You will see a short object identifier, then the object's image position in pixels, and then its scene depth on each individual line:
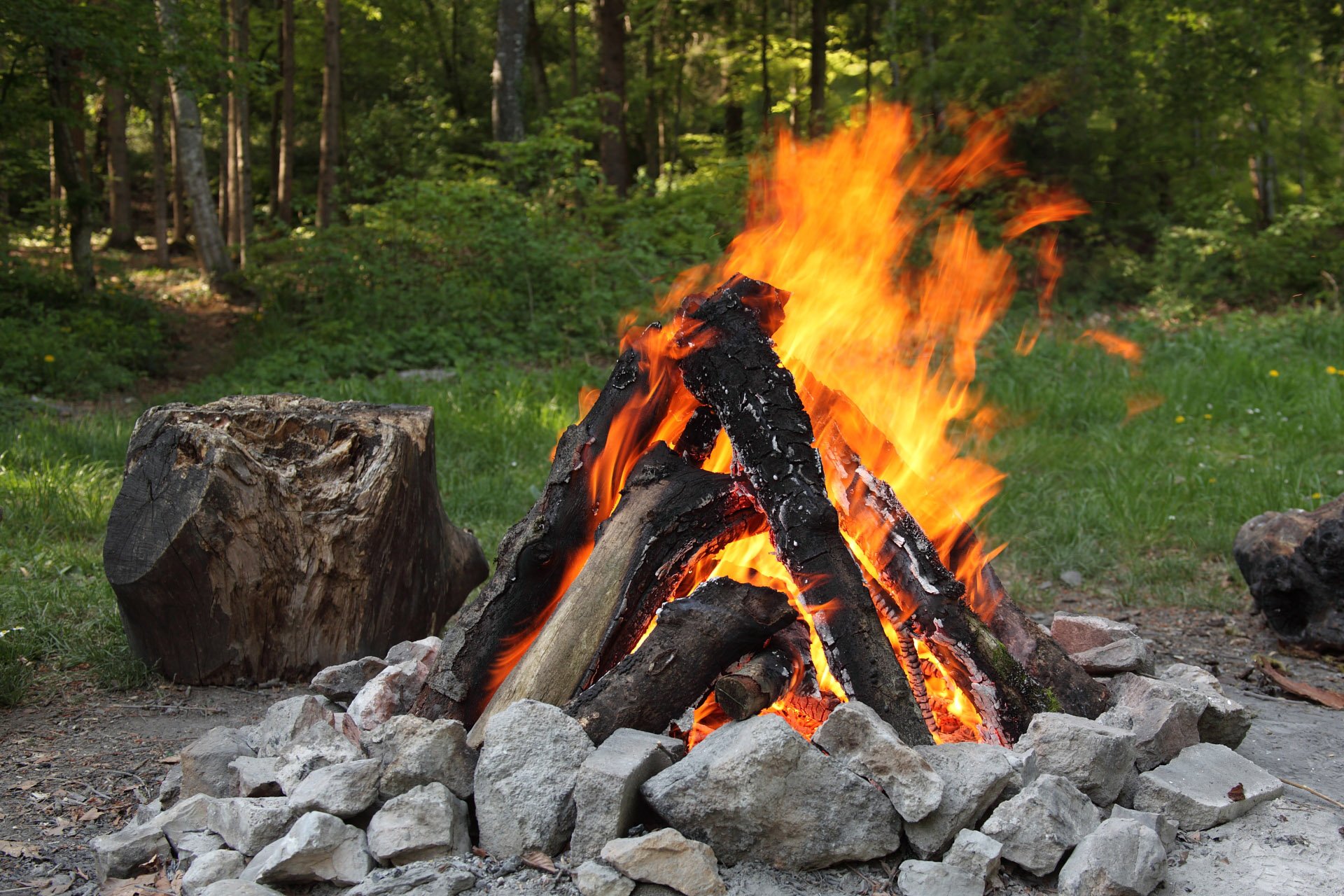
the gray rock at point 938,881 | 2.25
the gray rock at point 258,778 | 2.70
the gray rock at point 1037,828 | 2.34
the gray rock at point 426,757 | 2.53
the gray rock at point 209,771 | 2.81
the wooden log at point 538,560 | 3.03
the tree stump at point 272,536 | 3.67
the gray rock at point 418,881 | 2.22
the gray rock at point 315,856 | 2.31
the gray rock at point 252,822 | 2.45
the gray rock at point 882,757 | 2.35
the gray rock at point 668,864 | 2.21
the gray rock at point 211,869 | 2.34
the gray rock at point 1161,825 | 2.46
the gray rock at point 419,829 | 2.36
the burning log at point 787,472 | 2.74
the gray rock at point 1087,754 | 2.58
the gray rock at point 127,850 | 2.47
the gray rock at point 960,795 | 2.36
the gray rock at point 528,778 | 2.39
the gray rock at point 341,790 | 2.48
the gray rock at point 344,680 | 3.42
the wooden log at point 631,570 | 2.90
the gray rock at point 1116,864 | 2.26
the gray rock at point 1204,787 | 2.58
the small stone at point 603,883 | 2.22
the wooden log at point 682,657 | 2.67
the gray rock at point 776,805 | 2.32
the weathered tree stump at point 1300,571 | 4.13
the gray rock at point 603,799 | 2.33
